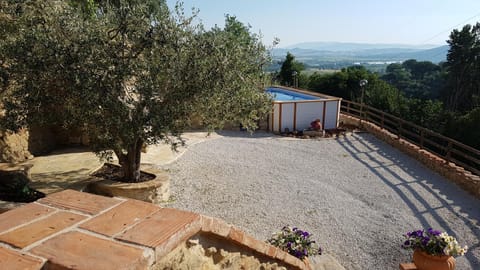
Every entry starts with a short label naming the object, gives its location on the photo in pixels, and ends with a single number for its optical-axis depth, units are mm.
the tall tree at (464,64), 36156
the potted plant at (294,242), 4250
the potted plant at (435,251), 4219
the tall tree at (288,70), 25422
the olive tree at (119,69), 4727
